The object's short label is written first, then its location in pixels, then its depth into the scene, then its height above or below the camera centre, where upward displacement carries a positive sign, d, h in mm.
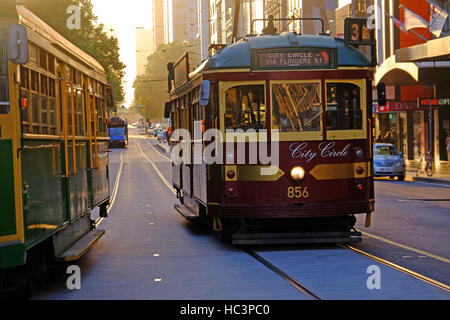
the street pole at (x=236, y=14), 29894 +4126
